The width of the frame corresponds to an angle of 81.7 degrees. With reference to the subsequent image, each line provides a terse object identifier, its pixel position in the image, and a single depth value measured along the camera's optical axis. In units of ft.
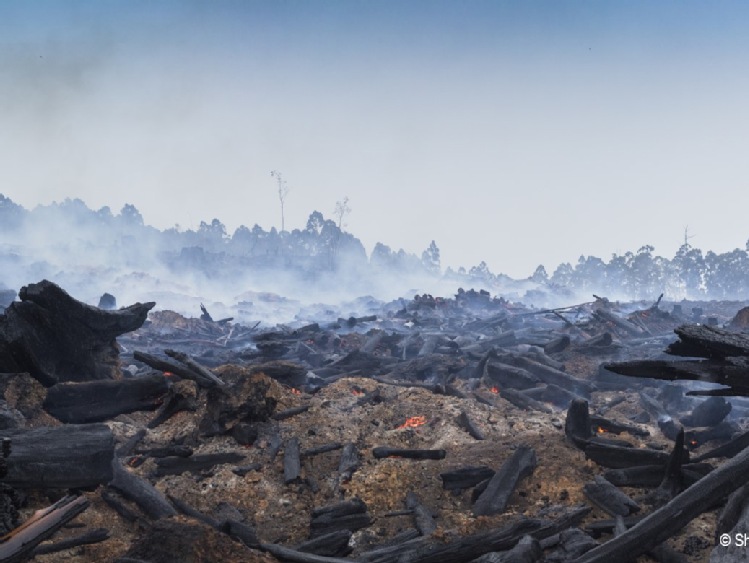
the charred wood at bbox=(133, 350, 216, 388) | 28.84
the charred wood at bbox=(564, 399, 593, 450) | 22.84
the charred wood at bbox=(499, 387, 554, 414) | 36.03
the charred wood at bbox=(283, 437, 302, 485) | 22.53
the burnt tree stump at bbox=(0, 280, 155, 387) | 25.46
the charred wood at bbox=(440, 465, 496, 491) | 20.66
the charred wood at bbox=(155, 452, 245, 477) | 22.98
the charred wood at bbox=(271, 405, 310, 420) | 29.28
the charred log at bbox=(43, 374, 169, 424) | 25.36
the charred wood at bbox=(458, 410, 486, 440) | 28.52
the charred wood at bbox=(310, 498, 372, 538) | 17.65
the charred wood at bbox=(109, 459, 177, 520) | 18.40
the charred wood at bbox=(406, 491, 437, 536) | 17.14
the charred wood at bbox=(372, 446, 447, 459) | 24.02
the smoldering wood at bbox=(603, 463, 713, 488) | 17.68
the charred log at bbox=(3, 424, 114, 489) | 15.78
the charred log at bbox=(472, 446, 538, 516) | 18.10
